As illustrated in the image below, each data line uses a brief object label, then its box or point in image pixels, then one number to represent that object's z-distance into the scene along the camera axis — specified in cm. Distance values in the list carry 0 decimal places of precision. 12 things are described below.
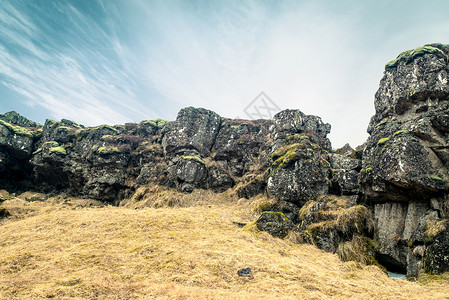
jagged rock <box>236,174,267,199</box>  2284
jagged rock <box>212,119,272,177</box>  2938
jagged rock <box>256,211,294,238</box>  1387
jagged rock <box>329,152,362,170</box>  2023
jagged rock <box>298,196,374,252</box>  1333
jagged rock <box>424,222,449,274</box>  916
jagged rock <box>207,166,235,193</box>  2703
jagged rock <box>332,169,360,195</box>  1720
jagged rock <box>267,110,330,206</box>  1845
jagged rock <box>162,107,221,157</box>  3141
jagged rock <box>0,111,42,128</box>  4188
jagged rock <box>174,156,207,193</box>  2666
